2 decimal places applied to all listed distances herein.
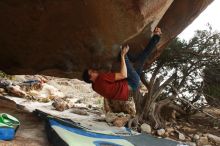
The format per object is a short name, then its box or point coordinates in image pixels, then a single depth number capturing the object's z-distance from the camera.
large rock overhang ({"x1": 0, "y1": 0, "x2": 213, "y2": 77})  6.29
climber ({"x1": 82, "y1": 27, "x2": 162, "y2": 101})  5.57
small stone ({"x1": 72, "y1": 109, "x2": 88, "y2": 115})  10.95
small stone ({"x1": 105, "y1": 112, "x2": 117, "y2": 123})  9.59
